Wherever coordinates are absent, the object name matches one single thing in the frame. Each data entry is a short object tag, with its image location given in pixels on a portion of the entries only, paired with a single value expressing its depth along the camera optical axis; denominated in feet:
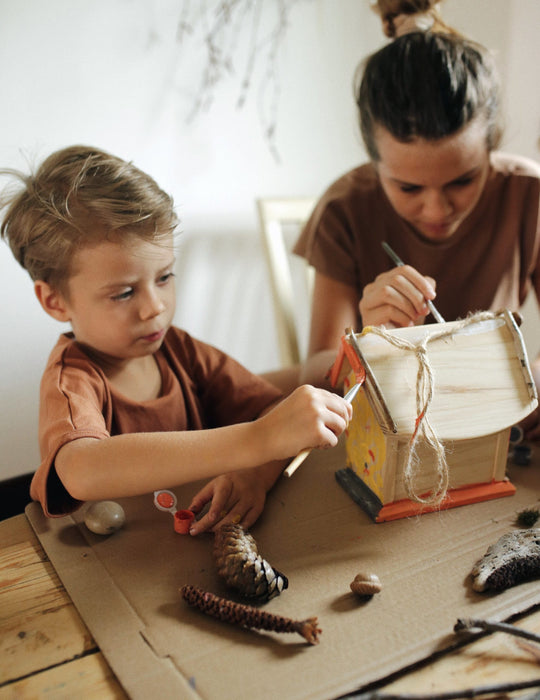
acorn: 1.76
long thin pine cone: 1.60
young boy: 1.96
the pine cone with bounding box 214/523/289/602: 1.76
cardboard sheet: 1.51
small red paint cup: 2.15
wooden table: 1.48
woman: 2.65
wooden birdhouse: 2.02
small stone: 2.14
